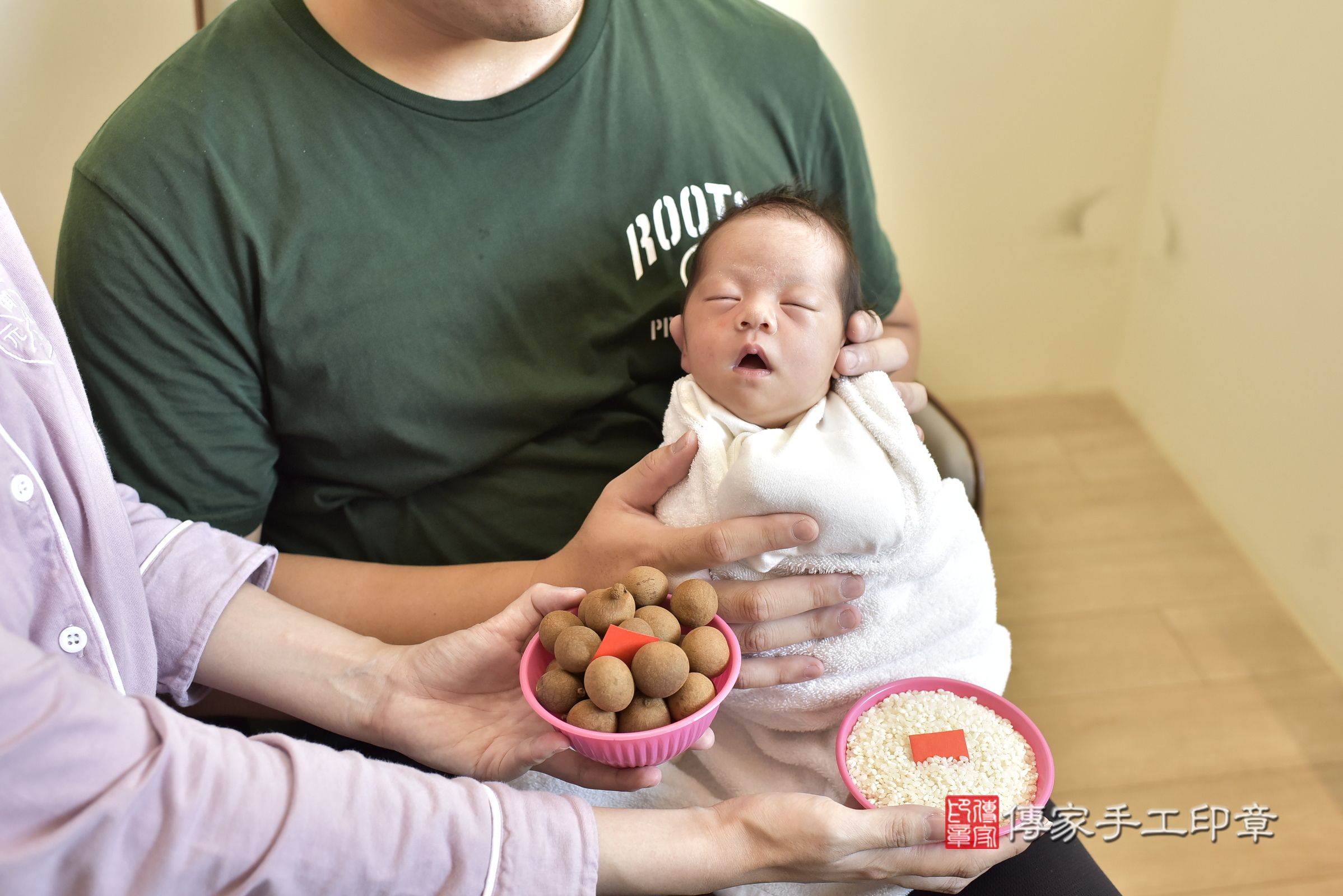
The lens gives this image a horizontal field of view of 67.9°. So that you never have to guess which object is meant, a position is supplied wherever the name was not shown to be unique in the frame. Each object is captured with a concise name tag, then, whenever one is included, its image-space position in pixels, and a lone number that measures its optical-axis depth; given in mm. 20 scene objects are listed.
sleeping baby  1067
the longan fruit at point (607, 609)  938
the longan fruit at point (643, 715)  898
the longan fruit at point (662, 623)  949
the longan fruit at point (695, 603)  972
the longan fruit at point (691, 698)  910
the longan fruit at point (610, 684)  875
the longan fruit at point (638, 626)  932
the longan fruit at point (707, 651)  938
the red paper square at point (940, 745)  1018
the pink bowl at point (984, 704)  1004
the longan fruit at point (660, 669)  885
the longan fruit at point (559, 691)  922
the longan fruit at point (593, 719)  894
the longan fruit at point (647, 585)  993
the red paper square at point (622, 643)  912
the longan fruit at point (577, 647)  914
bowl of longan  889
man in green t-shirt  1088
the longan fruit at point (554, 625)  970
